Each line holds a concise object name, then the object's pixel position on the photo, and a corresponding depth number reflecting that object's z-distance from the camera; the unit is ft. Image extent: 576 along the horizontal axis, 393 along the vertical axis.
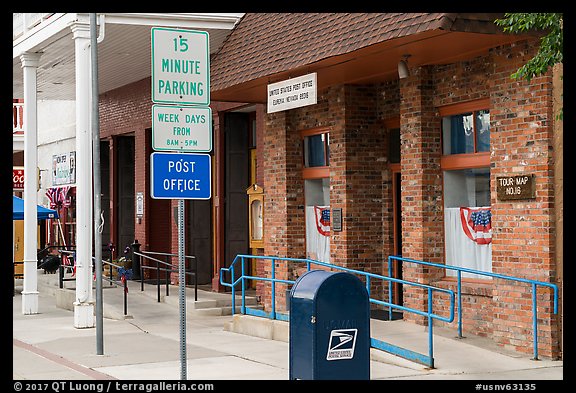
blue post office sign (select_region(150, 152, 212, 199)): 26.81
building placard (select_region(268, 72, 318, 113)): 45.03
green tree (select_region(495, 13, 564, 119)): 30.07
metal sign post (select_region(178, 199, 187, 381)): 26.30
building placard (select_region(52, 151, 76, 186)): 96.32
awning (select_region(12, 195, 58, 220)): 74.18
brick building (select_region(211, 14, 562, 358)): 37.78
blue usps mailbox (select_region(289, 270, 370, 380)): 27.73
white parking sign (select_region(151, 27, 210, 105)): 26.86
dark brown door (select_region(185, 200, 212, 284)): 71.41
